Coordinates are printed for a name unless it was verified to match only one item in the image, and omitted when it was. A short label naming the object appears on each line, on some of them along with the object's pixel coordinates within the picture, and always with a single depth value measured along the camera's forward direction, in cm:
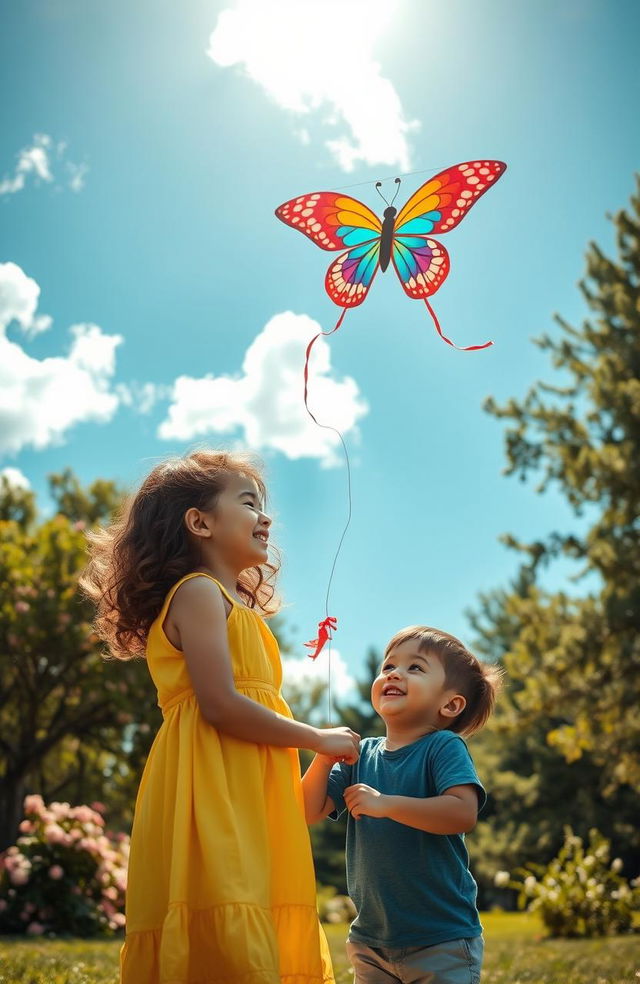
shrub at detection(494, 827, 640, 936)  966
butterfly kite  307
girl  205
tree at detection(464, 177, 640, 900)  1298
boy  231
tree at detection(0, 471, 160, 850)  1579
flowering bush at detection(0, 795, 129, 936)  859
